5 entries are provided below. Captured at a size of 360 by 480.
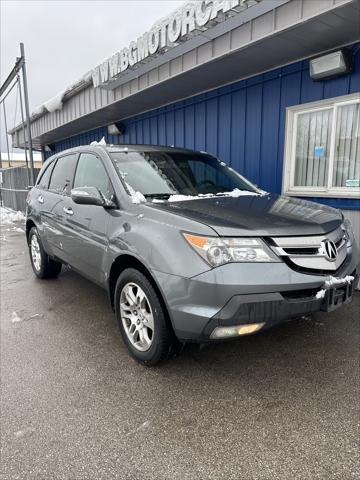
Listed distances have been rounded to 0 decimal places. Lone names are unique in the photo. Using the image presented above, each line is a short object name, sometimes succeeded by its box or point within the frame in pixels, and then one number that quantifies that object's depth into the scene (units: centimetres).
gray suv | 221
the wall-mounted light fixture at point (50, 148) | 1476
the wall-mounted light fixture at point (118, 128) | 927
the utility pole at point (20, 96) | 1073
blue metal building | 417
